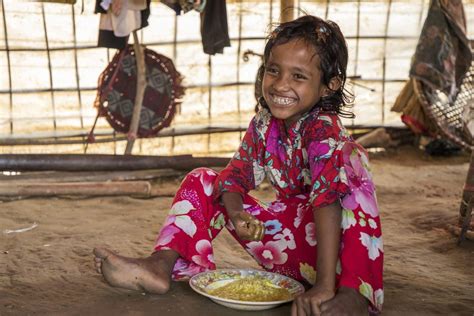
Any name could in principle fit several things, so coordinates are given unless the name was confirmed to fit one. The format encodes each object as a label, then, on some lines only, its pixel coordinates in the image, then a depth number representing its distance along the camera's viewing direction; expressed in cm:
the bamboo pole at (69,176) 381
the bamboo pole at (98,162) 370
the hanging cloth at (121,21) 353
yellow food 205
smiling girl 192
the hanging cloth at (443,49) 441
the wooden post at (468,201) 279
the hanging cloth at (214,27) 384
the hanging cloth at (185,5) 349
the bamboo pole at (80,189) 351
